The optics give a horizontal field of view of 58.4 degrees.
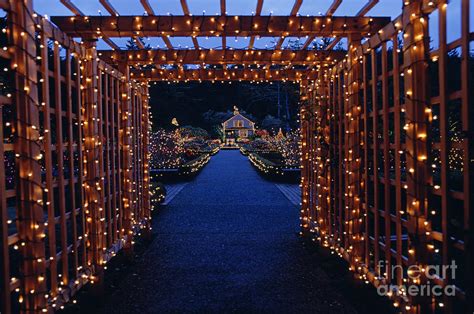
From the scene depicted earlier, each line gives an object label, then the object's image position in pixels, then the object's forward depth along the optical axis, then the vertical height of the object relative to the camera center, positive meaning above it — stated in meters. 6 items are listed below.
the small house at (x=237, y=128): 58.91 +2.84
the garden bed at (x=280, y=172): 16.20 -0.95
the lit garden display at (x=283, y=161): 16.39 -0.59
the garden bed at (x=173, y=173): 16.75 -0.94
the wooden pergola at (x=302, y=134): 2.68 +0.13
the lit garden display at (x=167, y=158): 17.25 -0.41
